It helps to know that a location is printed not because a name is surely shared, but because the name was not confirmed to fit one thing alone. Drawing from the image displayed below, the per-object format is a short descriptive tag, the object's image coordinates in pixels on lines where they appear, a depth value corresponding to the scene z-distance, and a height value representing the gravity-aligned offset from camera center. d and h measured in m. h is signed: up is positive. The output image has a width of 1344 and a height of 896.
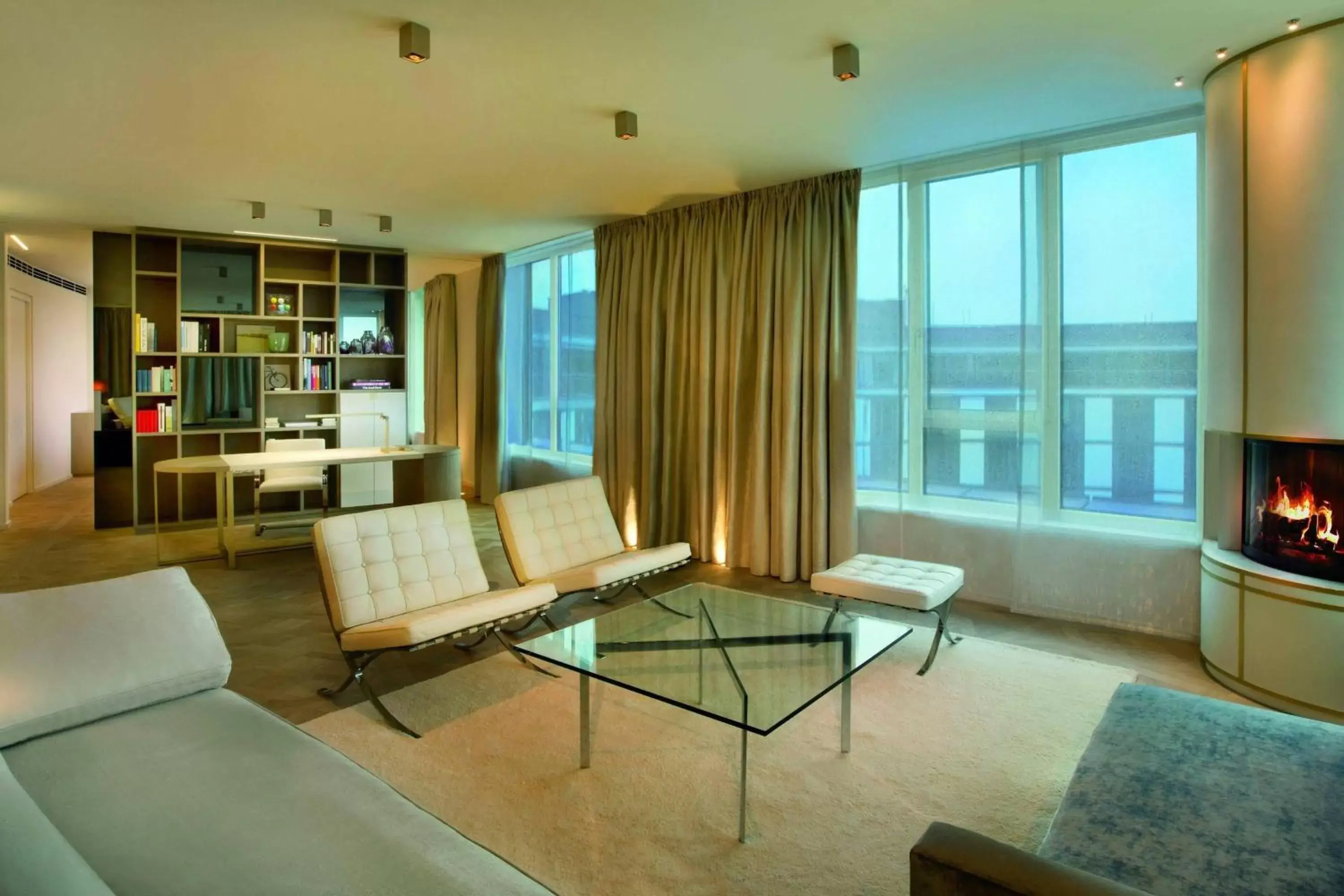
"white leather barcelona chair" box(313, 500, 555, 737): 2.79 -0.67
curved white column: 2.71 +0.47
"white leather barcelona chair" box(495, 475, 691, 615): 3.59 -0.61
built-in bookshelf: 6.59 +0.83
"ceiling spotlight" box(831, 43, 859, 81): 2.85 +1.42
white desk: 5.07 -0.28
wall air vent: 8.26 +1.89
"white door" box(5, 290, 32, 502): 8.10 +0.46
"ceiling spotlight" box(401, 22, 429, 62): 2.70 +1.42
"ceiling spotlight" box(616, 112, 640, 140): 3.59 +1.49
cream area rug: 1.95 -1.11
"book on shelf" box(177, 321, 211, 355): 6.61 +0.82
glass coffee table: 2.22 -0.79
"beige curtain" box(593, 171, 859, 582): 4.60 +0.37
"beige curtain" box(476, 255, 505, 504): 7.66 +0.58
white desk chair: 5.71 -0.40
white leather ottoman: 3.16 -0.70
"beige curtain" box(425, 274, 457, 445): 8.63 +0.82
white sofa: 1.26 -0.74
